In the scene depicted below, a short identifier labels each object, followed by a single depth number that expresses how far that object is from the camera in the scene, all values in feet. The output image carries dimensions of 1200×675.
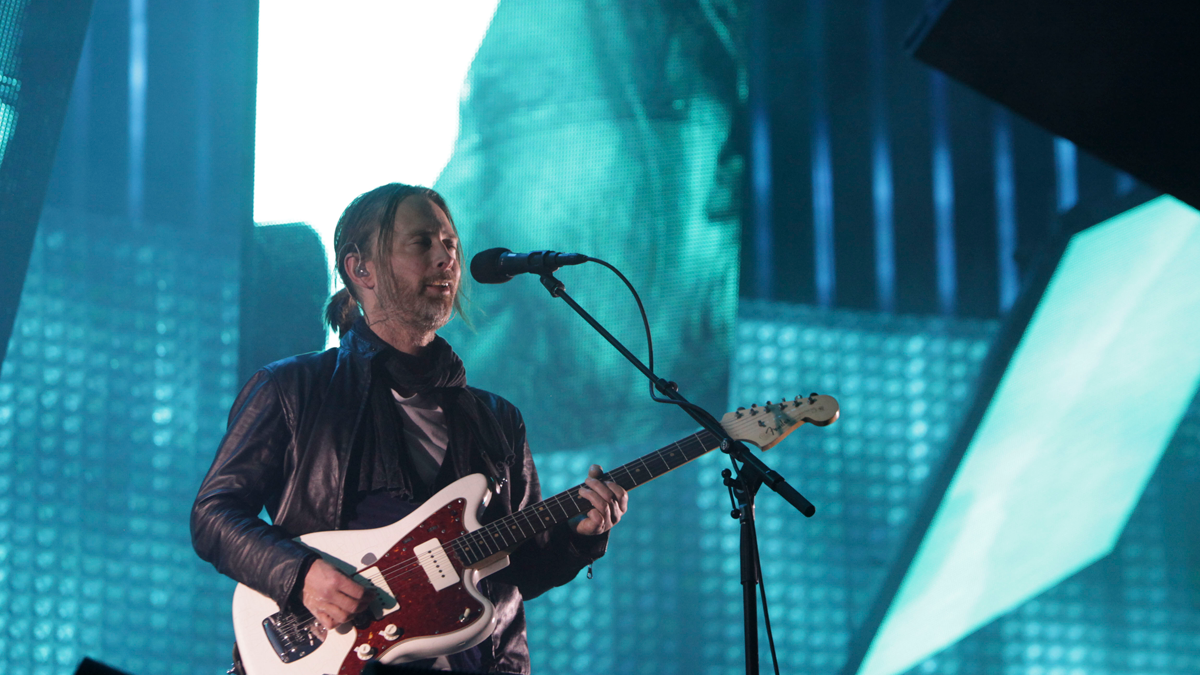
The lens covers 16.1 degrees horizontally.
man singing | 21.28
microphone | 21.01
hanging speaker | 19.74
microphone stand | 20.29
